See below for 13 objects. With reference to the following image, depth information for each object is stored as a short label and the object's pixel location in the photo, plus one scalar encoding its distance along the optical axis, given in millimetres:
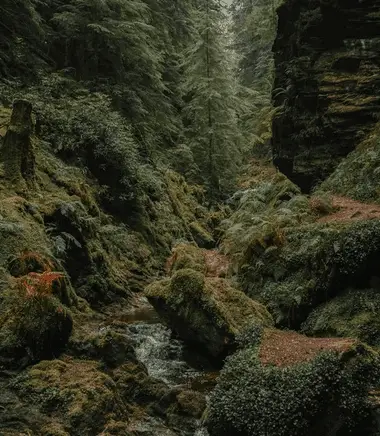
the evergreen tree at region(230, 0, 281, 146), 26459
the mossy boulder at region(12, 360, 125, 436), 7238
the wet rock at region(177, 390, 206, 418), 8508
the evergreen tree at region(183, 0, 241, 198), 28922
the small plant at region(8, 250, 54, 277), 9859
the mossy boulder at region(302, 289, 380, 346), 9508
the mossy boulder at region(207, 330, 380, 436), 7316
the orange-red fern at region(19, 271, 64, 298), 8701
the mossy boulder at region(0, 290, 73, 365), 8242
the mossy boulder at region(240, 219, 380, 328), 10398
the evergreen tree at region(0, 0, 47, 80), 19345
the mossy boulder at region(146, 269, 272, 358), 10523
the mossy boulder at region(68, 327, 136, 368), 9336
